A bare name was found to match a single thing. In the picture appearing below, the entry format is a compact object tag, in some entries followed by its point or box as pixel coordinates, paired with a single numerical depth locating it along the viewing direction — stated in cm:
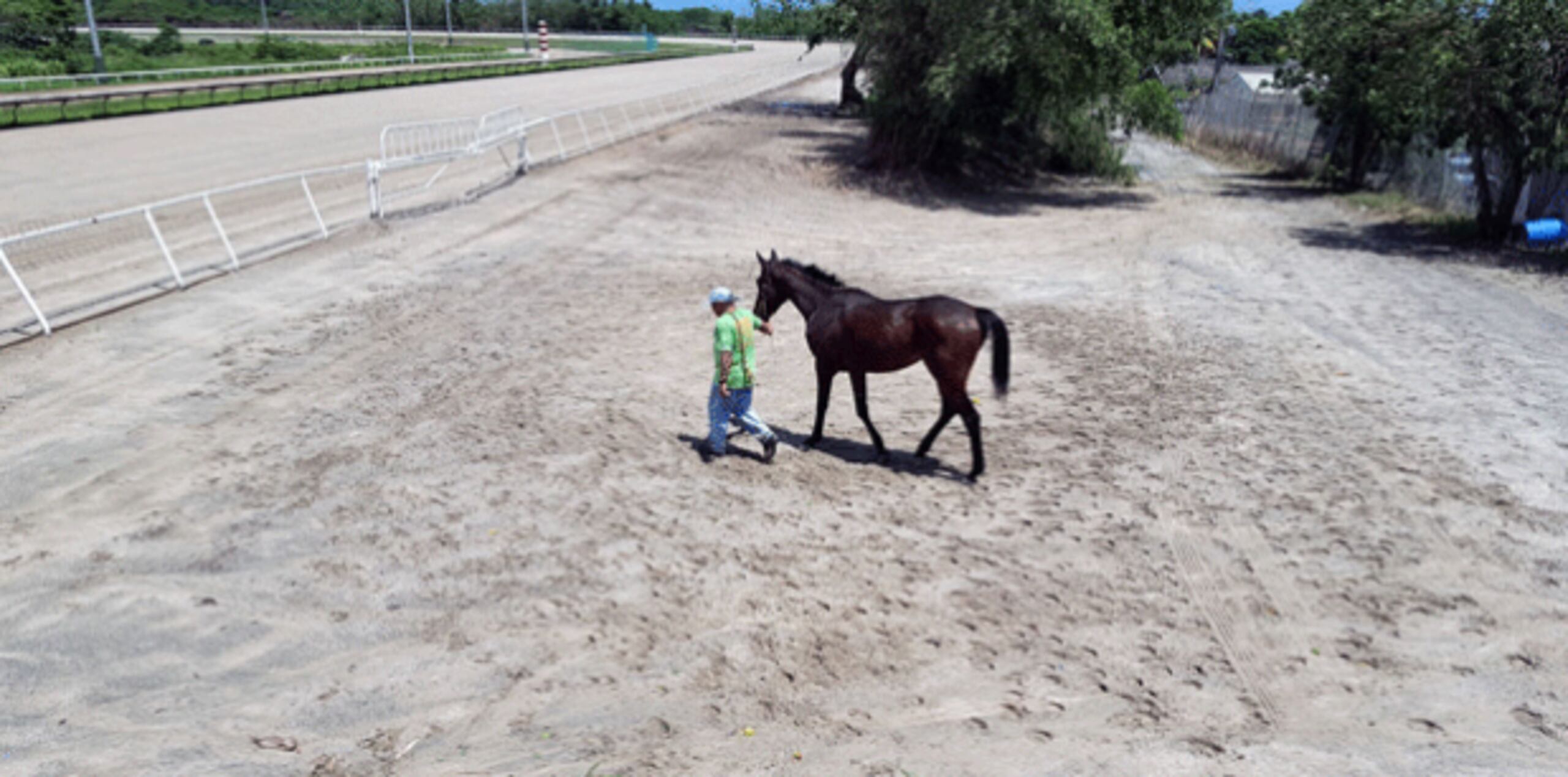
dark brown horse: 794
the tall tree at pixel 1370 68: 1767
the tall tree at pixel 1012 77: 2203
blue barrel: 1747
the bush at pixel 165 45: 5741
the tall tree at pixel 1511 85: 1591
